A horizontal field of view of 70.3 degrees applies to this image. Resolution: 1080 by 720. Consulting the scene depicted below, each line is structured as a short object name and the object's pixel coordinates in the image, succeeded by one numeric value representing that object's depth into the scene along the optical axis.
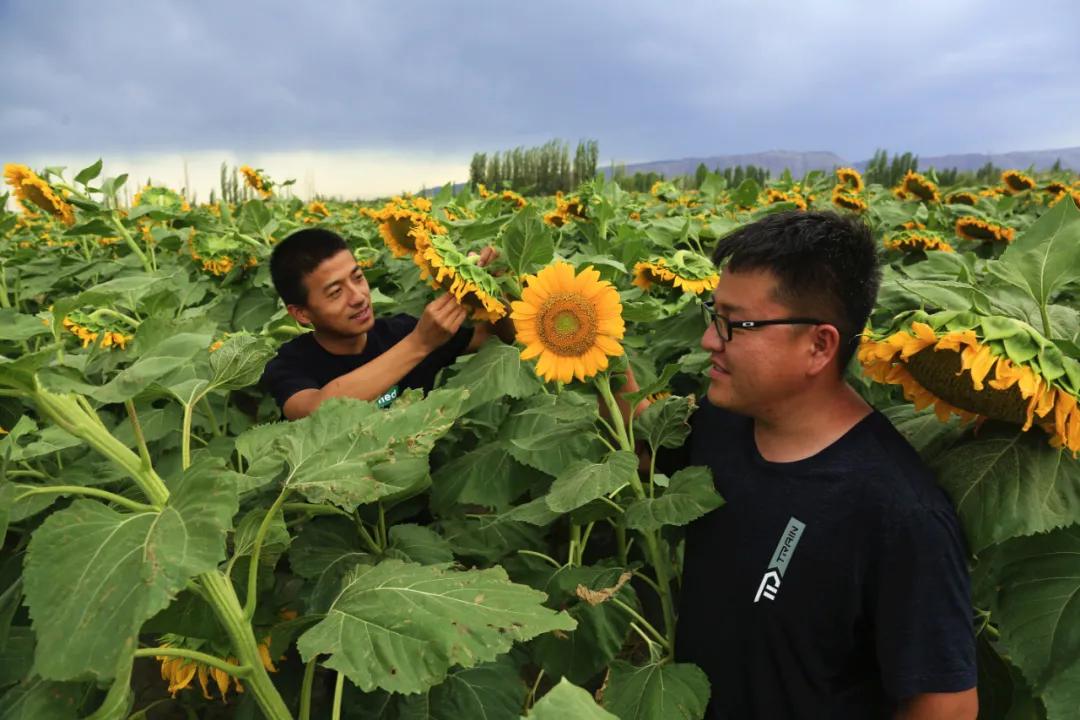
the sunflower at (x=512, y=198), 5.23
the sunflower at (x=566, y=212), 3.83
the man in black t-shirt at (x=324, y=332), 2.49
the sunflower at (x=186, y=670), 1.69
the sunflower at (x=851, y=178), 5.66
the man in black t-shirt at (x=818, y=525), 1.22
